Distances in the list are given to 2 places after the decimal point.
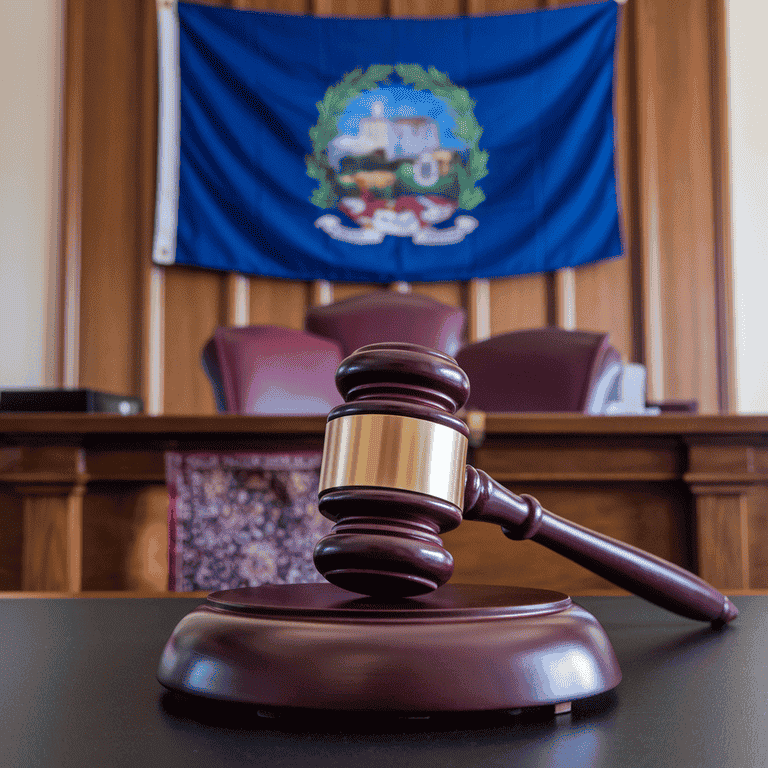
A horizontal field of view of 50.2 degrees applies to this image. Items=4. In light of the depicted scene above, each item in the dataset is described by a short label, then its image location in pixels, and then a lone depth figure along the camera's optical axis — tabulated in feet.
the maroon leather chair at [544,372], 7.78
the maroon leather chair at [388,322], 9.59
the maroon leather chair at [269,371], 8.20
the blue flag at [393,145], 12.50
